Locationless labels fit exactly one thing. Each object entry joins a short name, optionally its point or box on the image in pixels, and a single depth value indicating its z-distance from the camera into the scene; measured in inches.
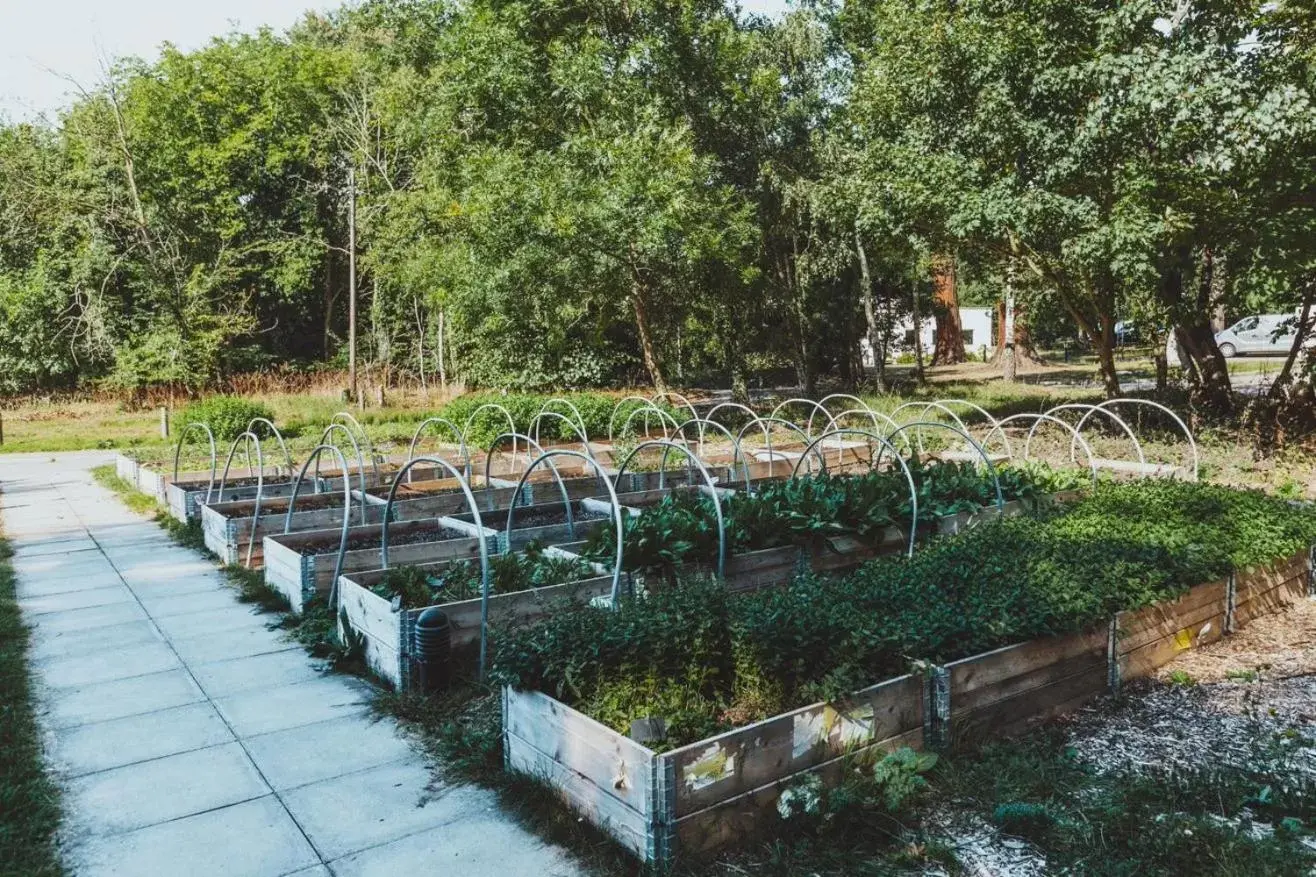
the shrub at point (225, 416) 601.9
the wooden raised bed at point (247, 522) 315.9
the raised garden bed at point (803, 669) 130.9
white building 1706.4
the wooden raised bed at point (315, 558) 252.2
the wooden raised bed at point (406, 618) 196.9
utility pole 854.5
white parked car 1219.9
